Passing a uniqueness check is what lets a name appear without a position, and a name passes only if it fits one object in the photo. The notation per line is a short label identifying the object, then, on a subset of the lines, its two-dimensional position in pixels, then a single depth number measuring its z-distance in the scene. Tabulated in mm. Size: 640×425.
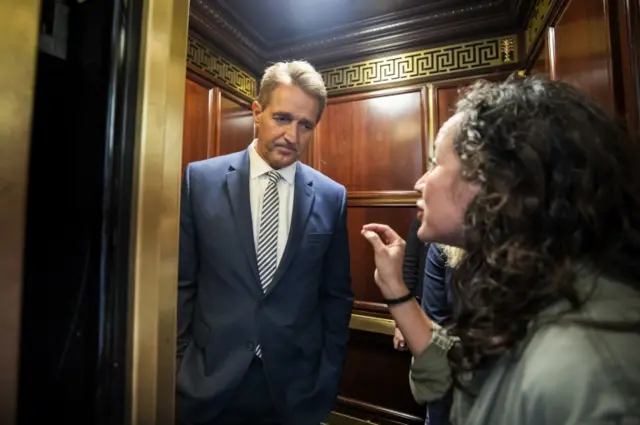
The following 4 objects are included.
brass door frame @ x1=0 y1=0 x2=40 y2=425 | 251
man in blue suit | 949
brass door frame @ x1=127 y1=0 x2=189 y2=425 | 316
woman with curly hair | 449
